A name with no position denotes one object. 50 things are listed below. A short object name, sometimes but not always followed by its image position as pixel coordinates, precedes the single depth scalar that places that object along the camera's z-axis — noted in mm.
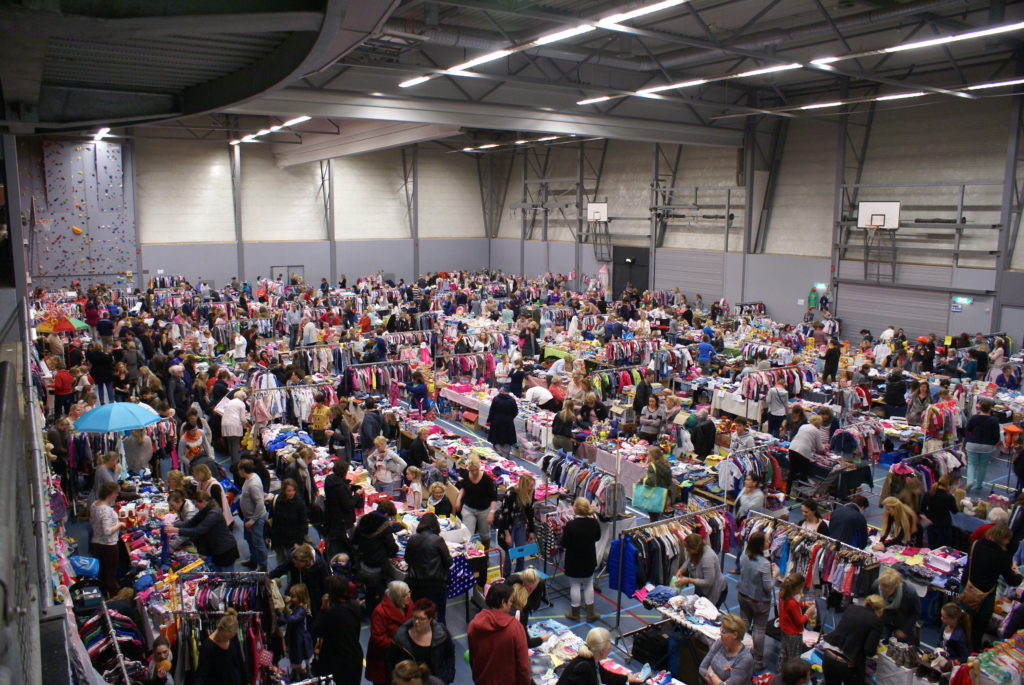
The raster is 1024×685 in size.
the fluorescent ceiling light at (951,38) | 11180
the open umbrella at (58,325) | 13336
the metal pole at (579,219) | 31672
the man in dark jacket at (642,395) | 13008
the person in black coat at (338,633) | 5906
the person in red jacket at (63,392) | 12156
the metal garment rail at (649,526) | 7637
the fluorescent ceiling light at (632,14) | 9161
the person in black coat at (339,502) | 8133
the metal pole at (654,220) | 28067
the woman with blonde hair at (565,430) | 10750
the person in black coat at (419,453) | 9914
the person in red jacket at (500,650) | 5477
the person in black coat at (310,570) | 6719
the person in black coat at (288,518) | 7926
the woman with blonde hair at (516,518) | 8211
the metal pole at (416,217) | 34688
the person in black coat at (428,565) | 6848
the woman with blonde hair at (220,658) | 5559
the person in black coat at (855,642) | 6184
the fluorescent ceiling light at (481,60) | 12055
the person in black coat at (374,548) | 7293
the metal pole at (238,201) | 29984
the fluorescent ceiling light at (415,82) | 14397
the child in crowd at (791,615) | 6375
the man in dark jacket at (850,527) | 7930
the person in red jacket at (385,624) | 6082
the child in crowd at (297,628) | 6422
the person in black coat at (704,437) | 10945
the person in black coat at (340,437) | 10706
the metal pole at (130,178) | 27547
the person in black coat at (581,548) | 7488
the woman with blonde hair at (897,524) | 8062
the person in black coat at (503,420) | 11344
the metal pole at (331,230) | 32969
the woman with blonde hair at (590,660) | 5324
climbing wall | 25688
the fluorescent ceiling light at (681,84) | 14485
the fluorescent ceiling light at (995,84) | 14664
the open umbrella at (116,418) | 8547
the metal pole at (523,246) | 35281
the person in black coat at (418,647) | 5637
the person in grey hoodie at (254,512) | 8234
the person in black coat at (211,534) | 7477
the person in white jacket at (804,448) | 10305
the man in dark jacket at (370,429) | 10820
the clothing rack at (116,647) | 4813
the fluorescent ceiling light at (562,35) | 10373
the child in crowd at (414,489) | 8734
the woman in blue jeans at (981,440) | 10688
